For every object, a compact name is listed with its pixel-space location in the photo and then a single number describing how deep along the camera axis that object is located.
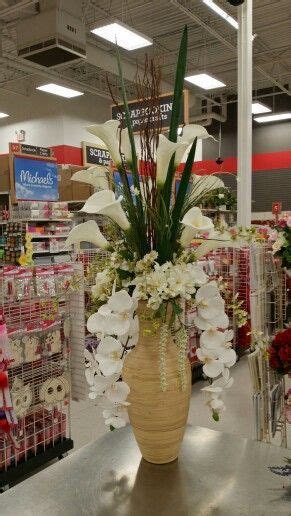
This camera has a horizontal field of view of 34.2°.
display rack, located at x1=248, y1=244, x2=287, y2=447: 2.65
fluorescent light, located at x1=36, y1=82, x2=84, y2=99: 10.01
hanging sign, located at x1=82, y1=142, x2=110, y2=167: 12.07
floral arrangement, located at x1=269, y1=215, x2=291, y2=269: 3.45
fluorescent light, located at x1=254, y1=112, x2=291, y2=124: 12.22
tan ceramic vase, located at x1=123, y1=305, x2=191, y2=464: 1.30
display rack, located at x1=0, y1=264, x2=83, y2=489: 2.82
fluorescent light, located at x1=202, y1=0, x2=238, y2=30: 6.70
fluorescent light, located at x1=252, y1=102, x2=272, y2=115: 11.61
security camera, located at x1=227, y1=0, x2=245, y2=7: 5.59
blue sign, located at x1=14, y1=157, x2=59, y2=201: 7.85
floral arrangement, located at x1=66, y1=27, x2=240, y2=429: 1.24
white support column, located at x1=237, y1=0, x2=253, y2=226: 5.96
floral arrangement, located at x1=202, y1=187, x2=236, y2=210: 8.78
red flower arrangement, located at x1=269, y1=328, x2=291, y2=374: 1.92
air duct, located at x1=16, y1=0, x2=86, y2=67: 7.45
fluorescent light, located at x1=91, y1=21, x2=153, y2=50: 6.79
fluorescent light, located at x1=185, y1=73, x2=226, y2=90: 9.09
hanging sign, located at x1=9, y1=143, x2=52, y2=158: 8.00
